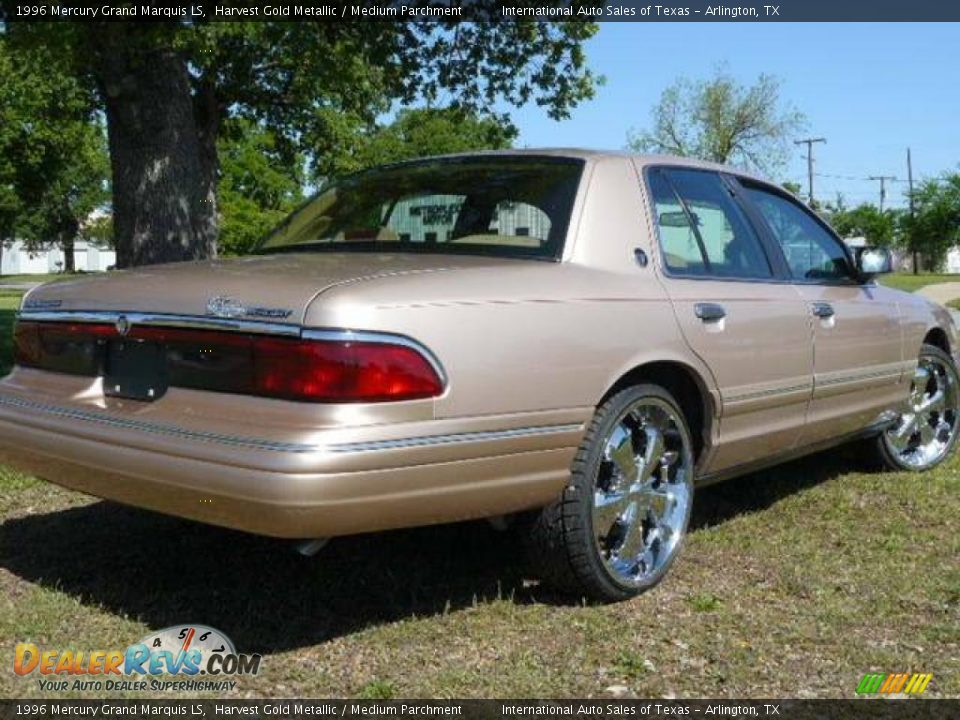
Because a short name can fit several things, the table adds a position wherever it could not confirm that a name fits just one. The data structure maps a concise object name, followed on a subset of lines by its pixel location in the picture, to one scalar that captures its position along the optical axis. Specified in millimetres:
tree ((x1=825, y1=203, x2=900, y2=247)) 72000
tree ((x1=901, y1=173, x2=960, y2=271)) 63662
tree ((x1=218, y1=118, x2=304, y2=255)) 33250
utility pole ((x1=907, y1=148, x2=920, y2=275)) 66938
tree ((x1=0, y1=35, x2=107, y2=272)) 17859
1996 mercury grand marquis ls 3020
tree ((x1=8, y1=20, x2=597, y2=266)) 8703
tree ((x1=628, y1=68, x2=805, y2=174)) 47750
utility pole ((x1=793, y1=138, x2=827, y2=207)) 72938
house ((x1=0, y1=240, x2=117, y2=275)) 97312
